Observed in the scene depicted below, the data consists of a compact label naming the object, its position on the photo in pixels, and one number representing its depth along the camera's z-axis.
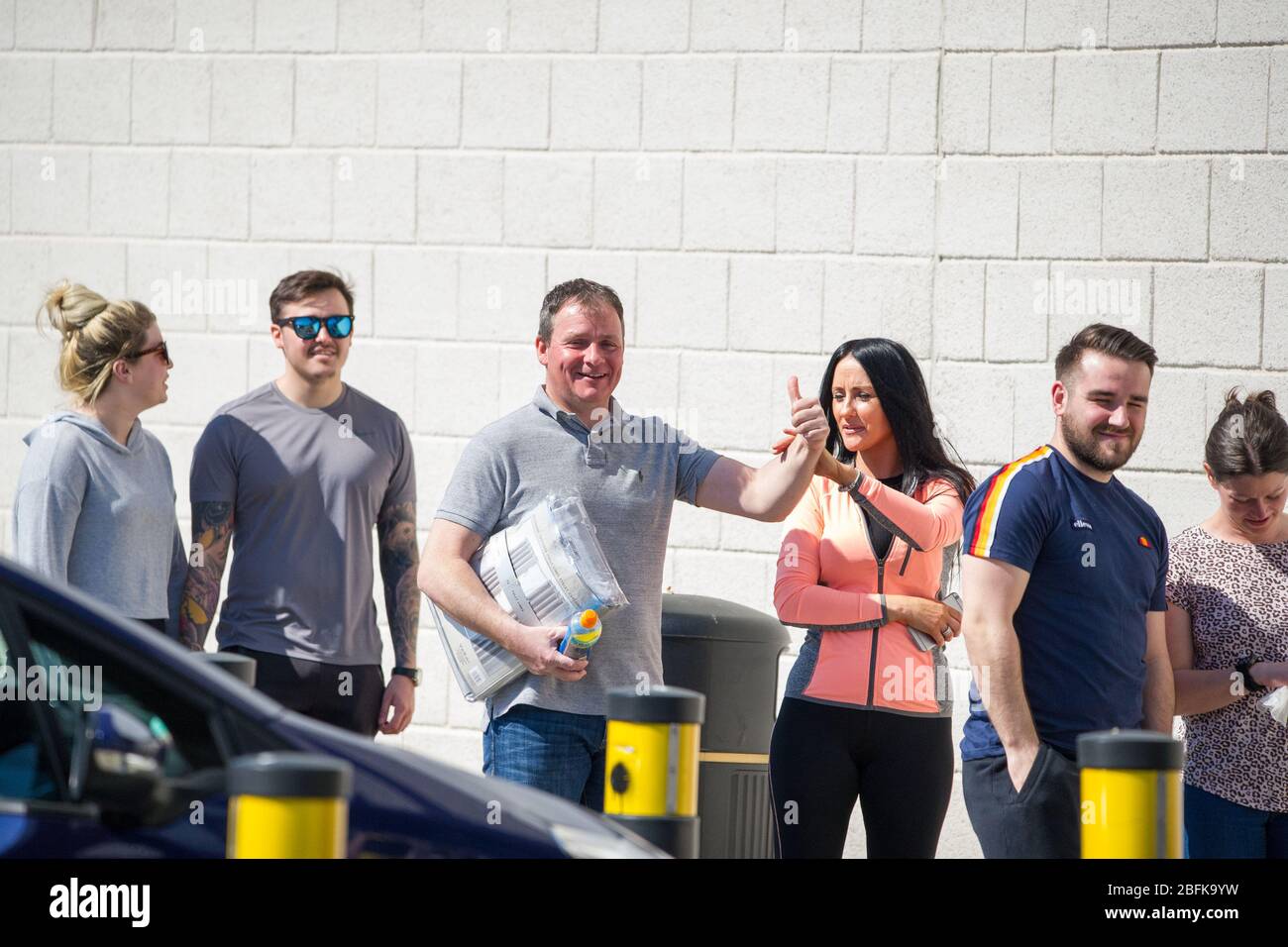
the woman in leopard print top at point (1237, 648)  4.59
